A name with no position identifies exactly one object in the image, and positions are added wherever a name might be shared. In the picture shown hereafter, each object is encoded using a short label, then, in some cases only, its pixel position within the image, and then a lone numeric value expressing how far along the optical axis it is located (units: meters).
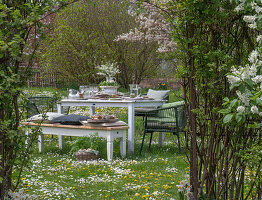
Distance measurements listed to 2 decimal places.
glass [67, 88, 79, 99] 7.09
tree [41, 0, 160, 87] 15.54
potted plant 7.29
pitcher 7.11
